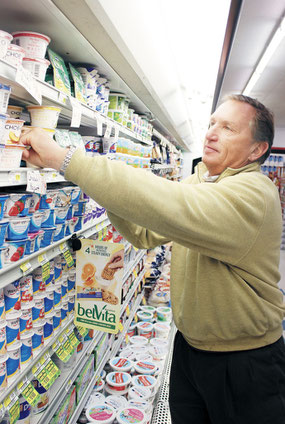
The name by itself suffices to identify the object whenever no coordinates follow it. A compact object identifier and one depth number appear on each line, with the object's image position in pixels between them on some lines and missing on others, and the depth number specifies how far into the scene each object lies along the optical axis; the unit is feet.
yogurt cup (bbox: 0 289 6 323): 4.22
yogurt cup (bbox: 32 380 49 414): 5.59
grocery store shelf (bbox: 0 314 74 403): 4.31
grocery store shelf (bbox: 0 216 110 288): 4.16
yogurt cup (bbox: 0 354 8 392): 4.23
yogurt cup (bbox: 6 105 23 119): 4.38
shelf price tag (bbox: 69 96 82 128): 4.93
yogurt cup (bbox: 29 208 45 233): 4.76
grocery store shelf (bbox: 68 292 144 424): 7.27
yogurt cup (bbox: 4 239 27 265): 4.28
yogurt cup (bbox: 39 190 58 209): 4.97
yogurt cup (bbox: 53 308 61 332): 5.79
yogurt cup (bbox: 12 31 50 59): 4.47
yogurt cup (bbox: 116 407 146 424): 7.37
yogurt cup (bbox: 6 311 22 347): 4.44
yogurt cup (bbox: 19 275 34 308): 4.74
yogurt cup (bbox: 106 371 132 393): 8.45
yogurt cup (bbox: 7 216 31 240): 4.32
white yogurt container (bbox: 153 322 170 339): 12.08
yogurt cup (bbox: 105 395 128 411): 8.00
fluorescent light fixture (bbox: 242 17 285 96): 10.70
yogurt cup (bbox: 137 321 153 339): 11.82
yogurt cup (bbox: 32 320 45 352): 5.13
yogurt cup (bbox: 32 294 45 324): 5.15
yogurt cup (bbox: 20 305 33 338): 4.76
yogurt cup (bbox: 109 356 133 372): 9.20
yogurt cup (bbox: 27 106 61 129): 4.56
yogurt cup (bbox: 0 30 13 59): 3.64
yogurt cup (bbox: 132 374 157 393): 8.77
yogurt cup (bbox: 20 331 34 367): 4.75
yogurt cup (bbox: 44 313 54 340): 5.51
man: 3.53
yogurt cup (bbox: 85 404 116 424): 7.24
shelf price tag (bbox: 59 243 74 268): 5.72
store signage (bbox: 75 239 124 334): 5.56
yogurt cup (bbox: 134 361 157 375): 9.37
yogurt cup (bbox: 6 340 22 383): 4.43
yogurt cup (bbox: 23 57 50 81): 4.37
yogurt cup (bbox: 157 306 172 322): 13.14
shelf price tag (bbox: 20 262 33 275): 4.43
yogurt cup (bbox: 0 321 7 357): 4.25
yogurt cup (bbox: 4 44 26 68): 3.90
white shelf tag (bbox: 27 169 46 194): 4.17
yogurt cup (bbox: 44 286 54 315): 5.48
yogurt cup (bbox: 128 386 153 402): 8.28
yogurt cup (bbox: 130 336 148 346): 11.09
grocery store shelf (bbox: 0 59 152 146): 3.57
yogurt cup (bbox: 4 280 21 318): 4.42
